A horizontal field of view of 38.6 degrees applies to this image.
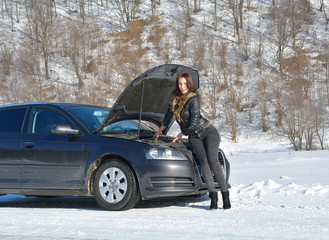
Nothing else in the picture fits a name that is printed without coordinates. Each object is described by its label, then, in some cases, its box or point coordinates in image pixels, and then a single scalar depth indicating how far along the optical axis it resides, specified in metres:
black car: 6.27
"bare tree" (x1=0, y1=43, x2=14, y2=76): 46.81
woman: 6.21
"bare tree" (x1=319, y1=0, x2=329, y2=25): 50.44
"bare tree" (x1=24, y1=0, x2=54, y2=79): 47.92
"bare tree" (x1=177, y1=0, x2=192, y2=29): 52.05
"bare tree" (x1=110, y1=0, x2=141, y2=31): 54.41
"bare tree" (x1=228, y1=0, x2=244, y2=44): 48.87
